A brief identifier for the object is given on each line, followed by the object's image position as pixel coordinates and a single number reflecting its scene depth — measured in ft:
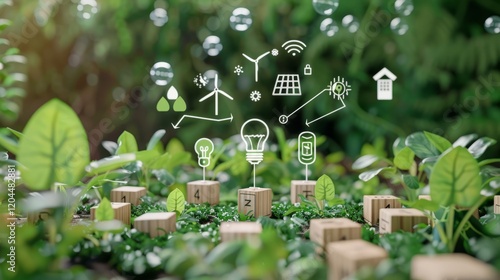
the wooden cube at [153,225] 2.68
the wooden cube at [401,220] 2.79
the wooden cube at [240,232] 2.31
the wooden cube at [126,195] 3.45
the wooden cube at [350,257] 1.92
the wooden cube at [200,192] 3.64
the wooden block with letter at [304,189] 3.61
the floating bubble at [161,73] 3.84
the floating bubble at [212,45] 4.32
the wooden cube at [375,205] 3.21
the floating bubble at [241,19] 4.05
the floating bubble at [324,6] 4.20
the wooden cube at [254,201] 3.23
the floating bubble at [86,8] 4.15
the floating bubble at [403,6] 4.27
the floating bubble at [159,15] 4.98
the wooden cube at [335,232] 2.39
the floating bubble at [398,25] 4.63
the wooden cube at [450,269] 1.65
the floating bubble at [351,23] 4.68
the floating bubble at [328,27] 4.35
